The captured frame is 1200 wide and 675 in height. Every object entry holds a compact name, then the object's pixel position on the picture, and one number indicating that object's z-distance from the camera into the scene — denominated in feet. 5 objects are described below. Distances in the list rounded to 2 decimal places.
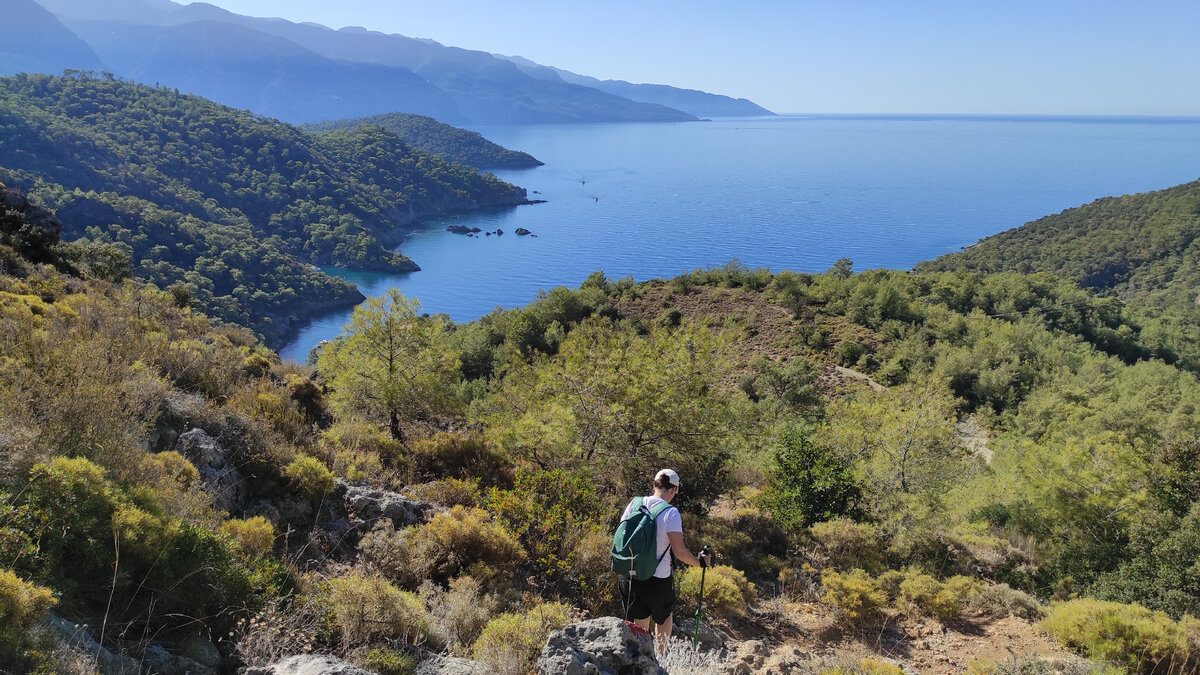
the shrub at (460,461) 30.07
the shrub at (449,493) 25.23
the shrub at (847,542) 28.55
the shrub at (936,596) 21.80
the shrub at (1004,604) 22.79
